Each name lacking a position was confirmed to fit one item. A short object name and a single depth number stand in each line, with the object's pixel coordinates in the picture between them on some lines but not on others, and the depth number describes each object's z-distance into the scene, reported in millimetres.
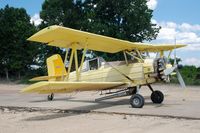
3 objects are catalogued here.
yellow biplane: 9335
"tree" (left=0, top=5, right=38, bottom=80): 33522
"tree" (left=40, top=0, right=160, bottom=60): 30388
